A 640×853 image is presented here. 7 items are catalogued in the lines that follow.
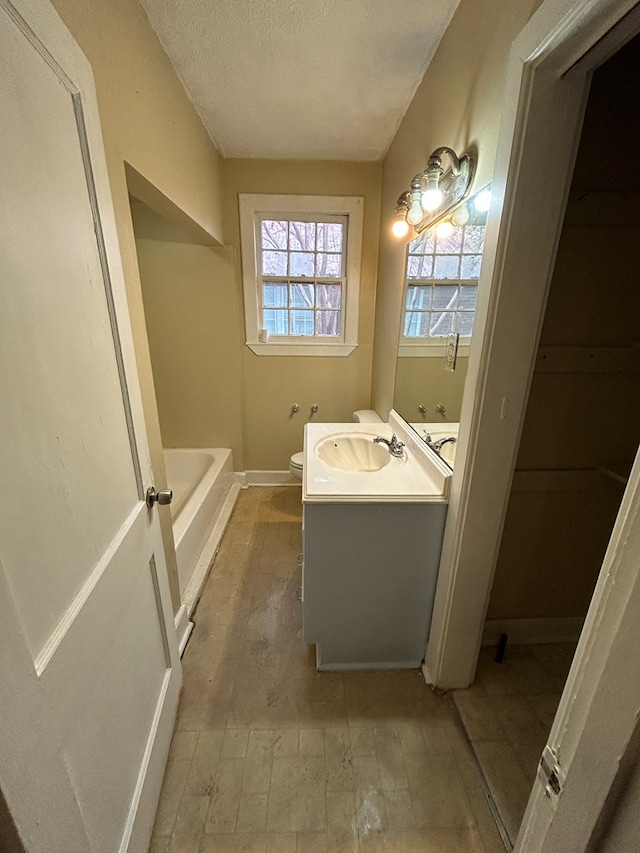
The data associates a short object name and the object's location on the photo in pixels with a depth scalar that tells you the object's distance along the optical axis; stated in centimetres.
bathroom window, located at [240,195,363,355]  249
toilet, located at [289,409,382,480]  247
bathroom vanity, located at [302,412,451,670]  124
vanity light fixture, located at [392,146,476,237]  121
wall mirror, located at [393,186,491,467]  125
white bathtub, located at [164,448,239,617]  184
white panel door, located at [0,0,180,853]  52
